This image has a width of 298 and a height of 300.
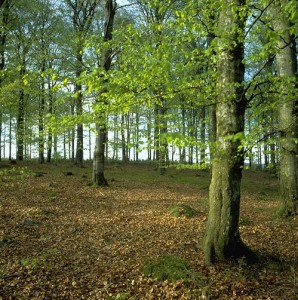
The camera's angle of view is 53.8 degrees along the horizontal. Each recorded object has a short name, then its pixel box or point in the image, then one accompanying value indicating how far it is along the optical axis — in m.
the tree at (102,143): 15.80
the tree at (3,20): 18.97
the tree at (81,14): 21.84
